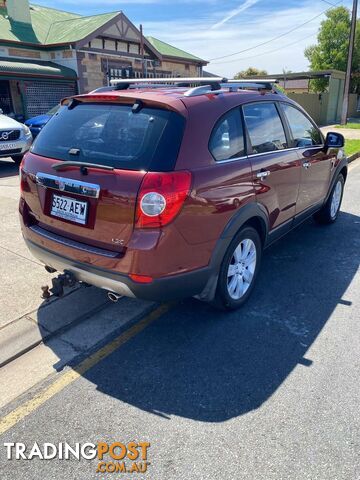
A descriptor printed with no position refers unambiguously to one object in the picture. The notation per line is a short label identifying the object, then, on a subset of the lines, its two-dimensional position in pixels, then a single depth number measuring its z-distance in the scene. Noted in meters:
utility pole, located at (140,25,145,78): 22.78
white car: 9.12
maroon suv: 2.58
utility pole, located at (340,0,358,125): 21.01
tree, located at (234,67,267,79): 48.72
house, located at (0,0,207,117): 18.69
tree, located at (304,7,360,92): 36.56
